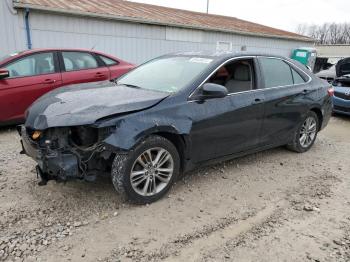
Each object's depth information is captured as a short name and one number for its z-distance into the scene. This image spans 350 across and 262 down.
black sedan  3.18
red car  5.76
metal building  9.53
